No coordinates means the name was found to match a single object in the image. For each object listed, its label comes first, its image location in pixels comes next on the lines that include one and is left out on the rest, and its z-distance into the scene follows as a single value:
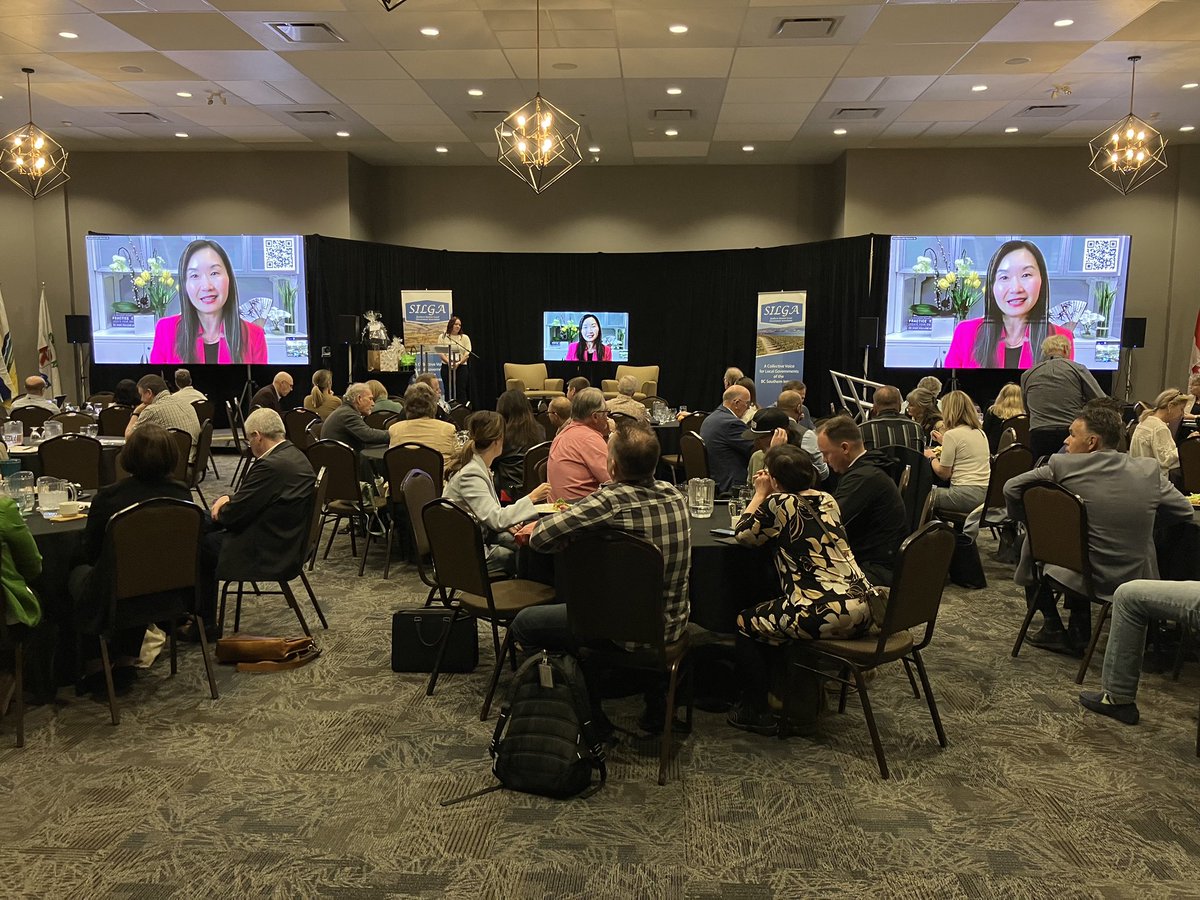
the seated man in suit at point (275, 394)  9.51
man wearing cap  5.35
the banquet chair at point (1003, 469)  5.97
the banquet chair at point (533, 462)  5.85
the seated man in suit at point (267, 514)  4.50
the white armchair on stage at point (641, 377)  14.19
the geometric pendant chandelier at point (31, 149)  8.80
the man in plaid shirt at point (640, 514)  3.29
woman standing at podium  13.59
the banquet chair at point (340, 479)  6.14
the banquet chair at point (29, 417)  8.50
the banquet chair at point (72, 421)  8.14
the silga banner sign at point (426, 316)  13.98
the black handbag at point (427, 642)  4.43
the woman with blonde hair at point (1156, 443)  5.94
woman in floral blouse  3.36
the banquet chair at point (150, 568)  3.69
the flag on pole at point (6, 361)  13.02
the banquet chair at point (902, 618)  3.28
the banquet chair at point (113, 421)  8.42
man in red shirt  4.68
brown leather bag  4.50
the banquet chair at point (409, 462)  5.77
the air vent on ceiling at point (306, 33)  7.79
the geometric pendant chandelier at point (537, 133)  6.94
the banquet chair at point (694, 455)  7.14
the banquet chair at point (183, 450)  6.75
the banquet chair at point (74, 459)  6.43
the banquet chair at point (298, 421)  8.43
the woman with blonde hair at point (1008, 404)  8.32
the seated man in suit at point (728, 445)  6.62
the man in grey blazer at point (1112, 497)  4.18
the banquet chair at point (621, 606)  3.15
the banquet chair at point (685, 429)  8.74
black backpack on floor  3.21
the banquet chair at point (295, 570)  4.54
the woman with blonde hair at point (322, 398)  9.21
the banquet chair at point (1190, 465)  6.34
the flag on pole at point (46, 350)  13.41
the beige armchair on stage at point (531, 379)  14.45
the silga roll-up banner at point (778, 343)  13.28
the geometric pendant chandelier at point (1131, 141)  8.81
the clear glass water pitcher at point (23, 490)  4.40
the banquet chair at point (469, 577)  3.72
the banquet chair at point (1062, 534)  4.19
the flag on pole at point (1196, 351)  12.52
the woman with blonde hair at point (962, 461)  6.10
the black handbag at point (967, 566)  6.02
